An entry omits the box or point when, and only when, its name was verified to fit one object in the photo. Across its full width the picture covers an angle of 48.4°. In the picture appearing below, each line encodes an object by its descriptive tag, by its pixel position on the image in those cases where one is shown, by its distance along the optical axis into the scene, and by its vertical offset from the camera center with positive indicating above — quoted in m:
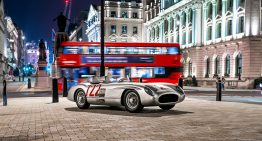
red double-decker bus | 21.18 +0.45
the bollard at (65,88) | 15.66 -1.20
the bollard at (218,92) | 13.96 -1.28
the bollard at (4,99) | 12.33 -1.37
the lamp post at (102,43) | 12.21 +0.97
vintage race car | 8.74 -0.90
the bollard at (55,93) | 12.83 -1.18
